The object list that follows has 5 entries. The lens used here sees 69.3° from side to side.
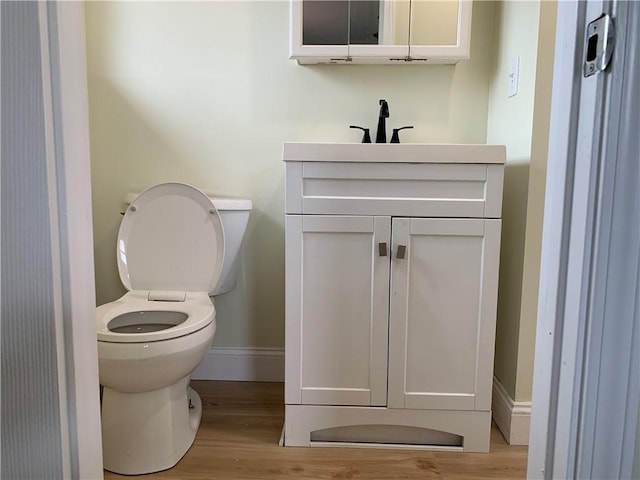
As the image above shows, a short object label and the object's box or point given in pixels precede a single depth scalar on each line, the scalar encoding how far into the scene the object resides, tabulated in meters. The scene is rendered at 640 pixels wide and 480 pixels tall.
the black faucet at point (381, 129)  1.69
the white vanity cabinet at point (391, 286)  1.37
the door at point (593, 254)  0.47
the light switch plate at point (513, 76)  1.52
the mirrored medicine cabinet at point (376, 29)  1.67
